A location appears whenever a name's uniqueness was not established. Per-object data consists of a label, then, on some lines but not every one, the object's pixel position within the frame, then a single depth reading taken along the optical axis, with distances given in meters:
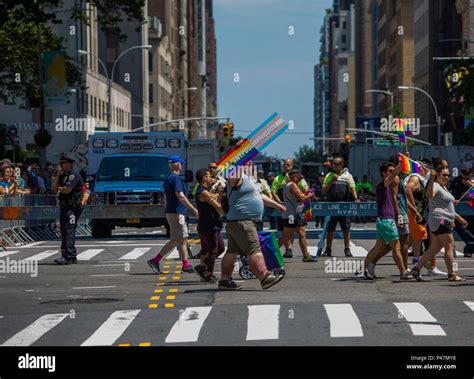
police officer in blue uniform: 24.05
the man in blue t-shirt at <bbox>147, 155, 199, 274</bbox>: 21.33
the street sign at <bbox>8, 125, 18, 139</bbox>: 48.41
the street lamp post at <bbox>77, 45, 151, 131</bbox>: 69.00
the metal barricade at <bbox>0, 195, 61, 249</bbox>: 31.25
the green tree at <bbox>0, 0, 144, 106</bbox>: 42.16
